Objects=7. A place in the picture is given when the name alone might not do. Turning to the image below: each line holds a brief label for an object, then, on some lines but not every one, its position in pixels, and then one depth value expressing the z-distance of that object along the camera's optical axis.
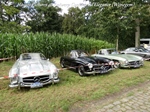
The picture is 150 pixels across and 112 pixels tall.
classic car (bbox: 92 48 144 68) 8.31
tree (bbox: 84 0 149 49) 15.17
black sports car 6.49
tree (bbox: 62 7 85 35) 33.59
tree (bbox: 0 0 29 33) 15.57
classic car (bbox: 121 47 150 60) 11.22
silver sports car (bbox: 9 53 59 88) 4.82
